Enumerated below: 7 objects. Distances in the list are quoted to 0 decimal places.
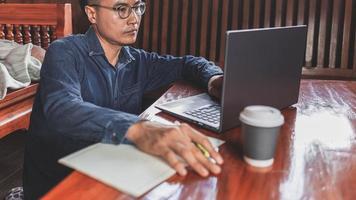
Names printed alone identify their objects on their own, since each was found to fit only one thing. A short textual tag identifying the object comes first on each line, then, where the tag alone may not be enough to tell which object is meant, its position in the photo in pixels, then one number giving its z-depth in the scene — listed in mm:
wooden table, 756
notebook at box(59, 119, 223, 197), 764
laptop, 991
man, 877
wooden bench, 2559
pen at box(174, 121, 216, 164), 864
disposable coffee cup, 817
